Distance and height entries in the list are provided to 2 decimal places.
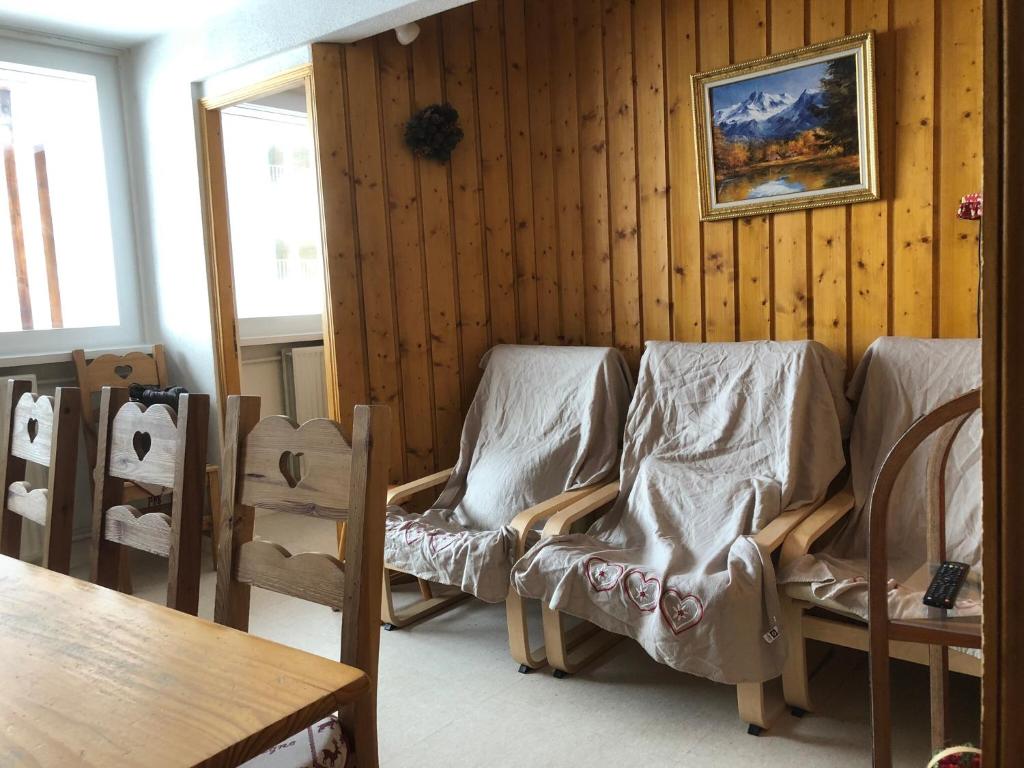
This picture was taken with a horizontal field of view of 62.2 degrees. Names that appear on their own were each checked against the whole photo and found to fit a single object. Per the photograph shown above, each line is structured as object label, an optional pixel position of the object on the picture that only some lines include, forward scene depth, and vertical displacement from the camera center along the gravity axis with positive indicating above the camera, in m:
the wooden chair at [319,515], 1.28 -0.32
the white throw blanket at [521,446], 2.84 -0.53
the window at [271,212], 4.55 +0.58
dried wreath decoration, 3.31 +0.69
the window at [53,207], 3.67 +0.55
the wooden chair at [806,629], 2.14 -0.88
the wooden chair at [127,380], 3.61 -0.24
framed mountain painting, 2.75 +0.54
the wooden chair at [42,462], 1.80 -0.29
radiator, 4.50 -0.34
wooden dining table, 0.88 -0.43
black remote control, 1.46 -0.54
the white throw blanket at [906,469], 2.22 -0.55
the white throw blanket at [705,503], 2.17 -0.65
